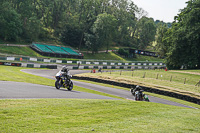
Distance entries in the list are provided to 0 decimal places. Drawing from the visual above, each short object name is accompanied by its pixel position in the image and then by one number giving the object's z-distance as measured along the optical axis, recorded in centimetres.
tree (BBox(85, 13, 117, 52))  8788
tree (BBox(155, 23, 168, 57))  7738
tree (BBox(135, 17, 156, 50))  12012
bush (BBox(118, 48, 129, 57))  9384
